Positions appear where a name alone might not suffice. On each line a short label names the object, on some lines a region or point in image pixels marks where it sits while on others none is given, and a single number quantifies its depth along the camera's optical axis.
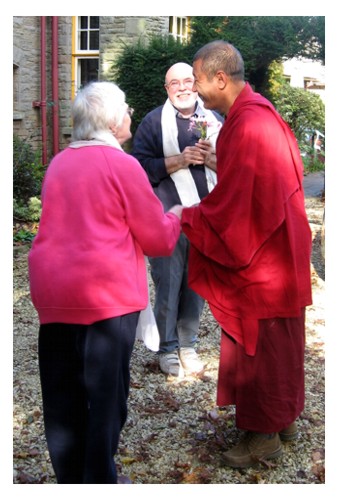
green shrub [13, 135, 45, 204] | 10.38
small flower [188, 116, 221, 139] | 3.90
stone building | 13.22
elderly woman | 2.54
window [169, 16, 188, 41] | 15.46
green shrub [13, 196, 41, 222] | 9.62
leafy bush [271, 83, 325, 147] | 20.12
